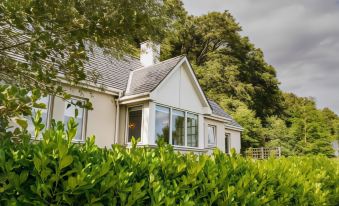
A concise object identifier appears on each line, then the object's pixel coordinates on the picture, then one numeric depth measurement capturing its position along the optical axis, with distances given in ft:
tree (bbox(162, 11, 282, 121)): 119.55
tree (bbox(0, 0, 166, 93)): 12.51
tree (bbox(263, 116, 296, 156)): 103.09
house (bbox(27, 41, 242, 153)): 40.93
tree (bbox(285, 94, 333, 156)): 108.06
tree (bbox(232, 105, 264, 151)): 97.76
